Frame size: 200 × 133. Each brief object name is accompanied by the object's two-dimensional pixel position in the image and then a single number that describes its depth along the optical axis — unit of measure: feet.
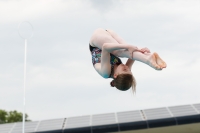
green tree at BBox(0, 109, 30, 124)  133.69
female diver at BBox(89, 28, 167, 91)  24.18
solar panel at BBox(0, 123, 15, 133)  64.63
